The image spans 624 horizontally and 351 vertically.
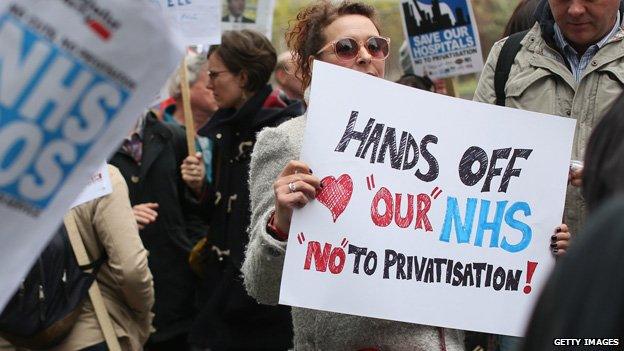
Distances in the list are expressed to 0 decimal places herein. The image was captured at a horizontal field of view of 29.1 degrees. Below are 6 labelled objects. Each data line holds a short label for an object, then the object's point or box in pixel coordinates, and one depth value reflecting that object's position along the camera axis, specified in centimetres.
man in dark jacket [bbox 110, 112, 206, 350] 707
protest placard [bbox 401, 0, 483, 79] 647
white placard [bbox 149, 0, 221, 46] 655
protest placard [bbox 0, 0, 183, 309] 203
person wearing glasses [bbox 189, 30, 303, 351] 577
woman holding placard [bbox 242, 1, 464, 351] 341
